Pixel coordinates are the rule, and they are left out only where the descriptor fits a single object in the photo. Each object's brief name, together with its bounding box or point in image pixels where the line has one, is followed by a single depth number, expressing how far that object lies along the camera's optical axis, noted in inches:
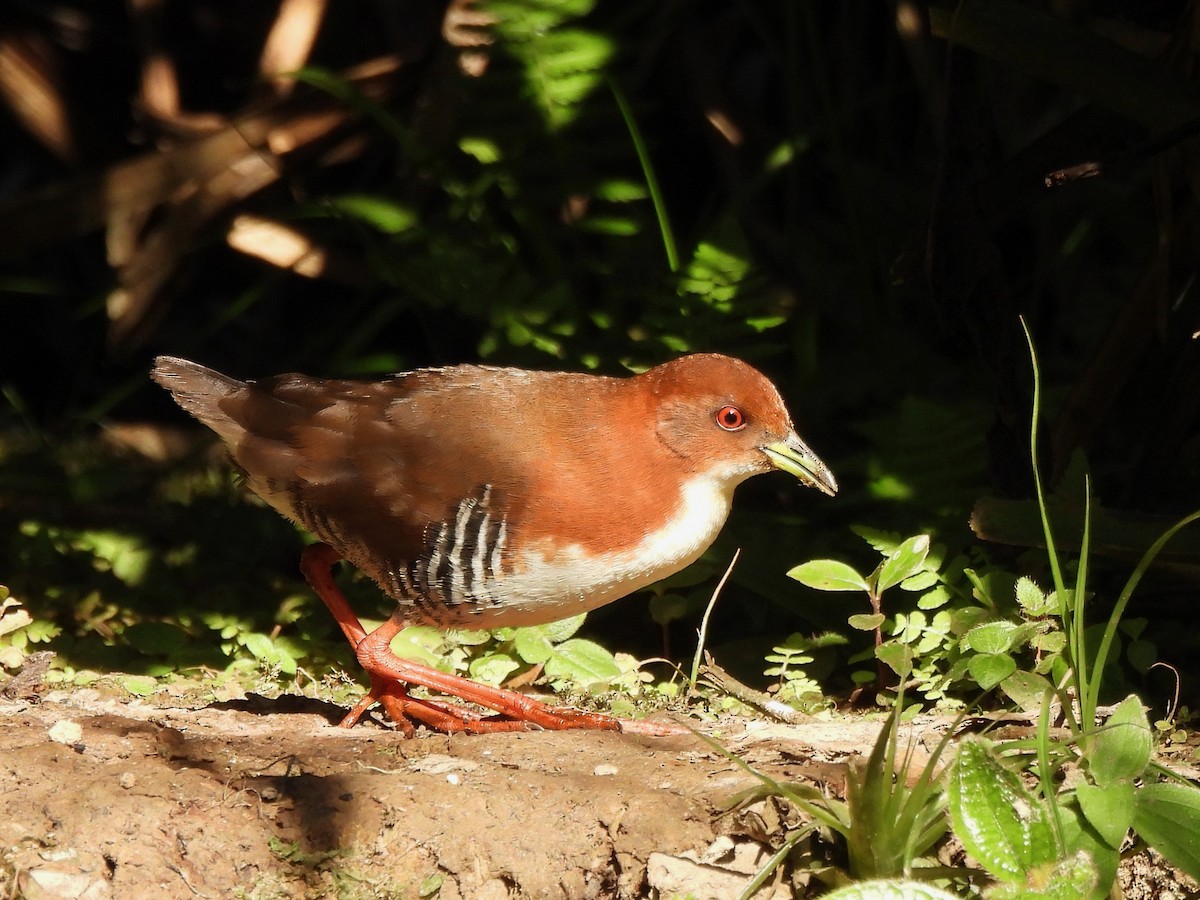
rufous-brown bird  300.8
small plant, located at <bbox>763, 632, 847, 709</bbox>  342.6
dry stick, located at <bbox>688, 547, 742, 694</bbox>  321.7
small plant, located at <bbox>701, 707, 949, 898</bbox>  232.1
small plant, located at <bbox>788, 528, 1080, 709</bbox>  293.7
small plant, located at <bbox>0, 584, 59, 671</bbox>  351.6
